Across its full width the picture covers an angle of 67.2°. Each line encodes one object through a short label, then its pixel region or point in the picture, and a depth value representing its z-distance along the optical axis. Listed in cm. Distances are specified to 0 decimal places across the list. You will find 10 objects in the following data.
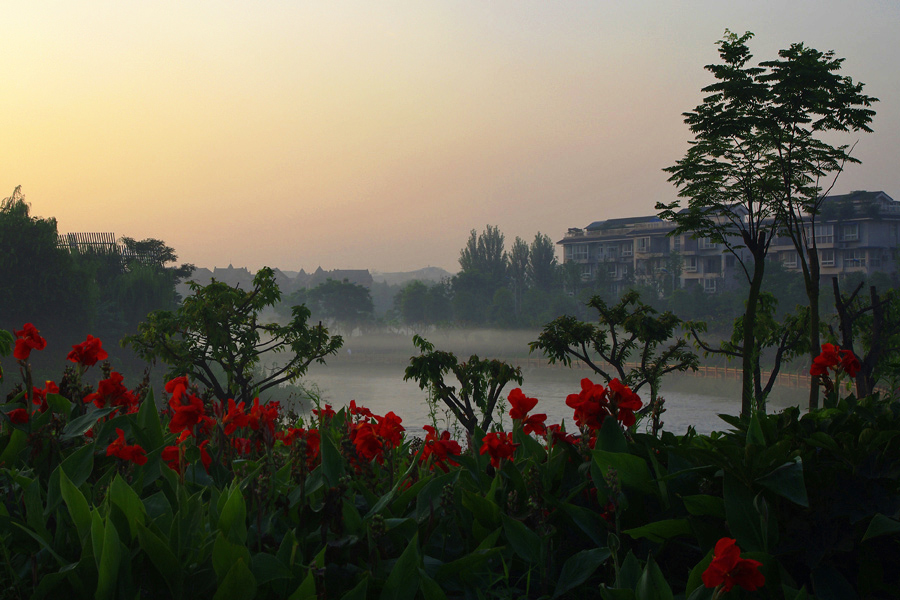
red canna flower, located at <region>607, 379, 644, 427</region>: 246
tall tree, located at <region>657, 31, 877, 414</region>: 1452
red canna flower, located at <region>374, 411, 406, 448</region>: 265
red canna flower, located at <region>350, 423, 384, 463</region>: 231
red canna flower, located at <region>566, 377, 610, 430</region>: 245
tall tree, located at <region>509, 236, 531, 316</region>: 7869
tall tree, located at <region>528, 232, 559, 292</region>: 7719
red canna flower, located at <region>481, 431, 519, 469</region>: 232
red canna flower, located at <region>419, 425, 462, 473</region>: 243
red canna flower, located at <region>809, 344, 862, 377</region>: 318
